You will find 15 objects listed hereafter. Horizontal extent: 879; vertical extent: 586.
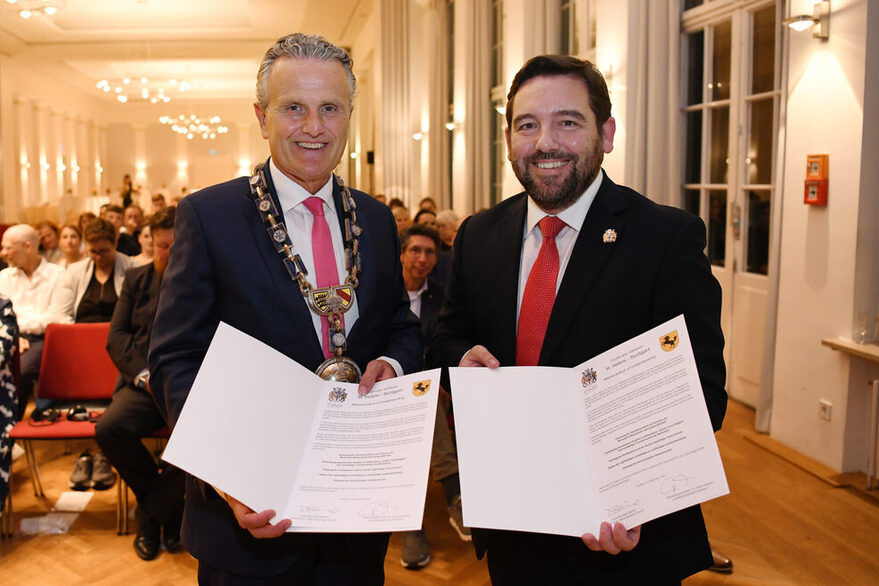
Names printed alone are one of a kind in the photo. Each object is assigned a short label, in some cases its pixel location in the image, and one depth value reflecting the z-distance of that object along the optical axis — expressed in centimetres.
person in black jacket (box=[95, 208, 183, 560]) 379
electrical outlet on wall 455
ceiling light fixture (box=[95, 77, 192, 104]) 1692
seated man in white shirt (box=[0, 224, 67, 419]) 537
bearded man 162
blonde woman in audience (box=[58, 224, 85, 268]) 672
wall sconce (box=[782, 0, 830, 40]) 436
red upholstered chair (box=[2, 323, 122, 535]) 440
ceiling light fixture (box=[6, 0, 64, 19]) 1069
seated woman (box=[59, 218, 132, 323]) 536
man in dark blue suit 167
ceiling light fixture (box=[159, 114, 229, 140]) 2566
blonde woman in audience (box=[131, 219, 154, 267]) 515
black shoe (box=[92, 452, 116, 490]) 457
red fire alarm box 448
